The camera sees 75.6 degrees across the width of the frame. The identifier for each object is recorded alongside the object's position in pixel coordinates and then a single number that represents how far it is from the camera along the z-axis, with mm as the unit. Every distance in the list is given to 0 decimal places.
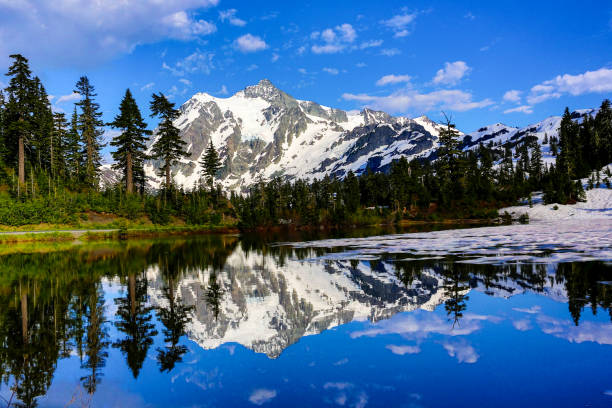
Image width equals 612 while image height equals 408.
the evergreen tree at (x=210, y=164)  82938
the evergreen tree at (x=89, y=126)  68000
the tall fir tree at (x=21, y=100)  57500
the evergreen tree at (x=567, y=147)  107875
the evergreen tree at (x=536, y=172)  115625
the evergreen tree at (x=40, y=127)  63612
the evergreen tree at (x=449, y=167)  89625
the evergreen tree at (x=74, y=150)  70362
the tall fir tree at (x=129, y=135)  65625
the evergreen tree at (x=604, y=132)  125138
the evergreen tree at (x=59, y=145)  68662
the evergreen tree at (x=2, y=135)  64431
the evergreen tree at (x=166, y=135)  68062
